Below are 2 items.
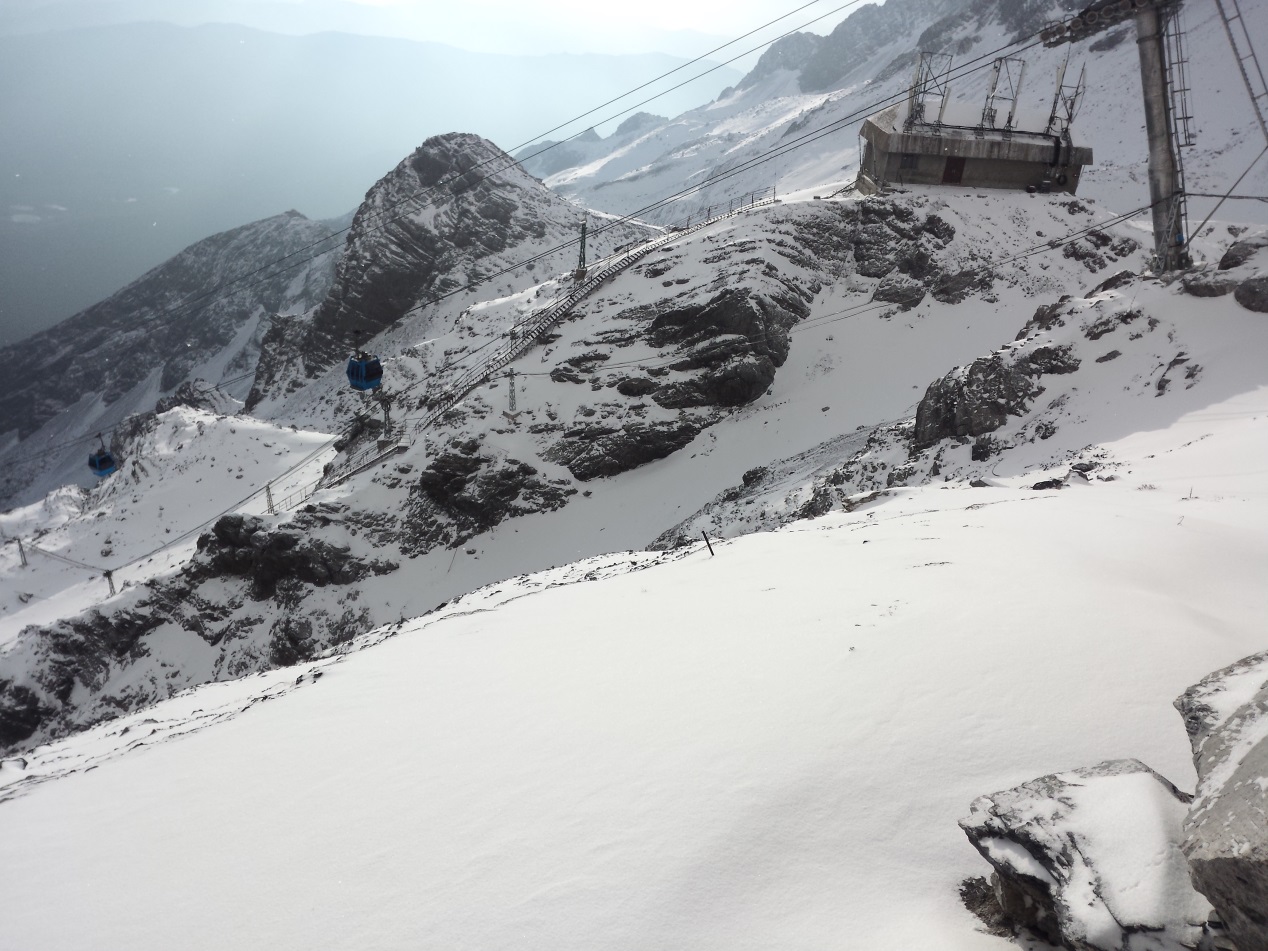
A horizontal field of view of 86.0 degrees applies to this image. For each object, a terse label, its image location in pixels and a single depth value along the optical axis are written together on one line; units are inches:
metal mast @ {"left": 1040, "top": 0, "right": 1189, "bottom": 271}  698.8
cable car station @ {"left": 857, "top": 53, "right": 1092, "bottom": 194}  1408.7
